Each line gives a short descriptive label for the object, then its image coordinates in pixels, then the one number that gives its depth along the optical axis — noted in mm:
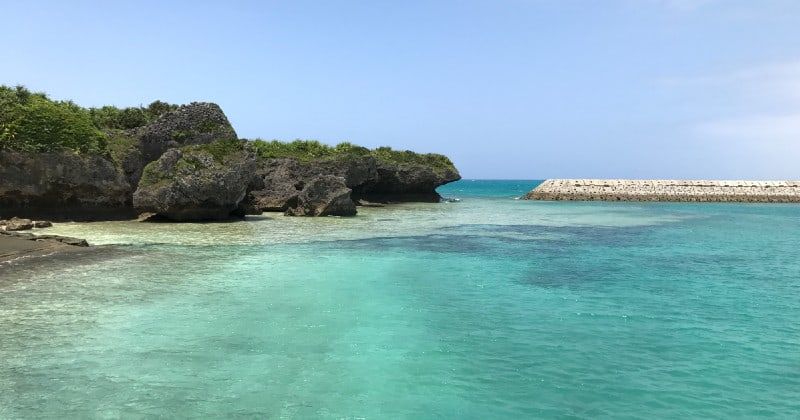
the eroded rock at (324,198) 33188
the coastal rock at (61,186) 25328
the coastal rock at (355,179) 37344
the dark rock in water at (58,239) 17625
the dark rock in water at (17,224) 20491
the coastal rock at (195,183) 26469
